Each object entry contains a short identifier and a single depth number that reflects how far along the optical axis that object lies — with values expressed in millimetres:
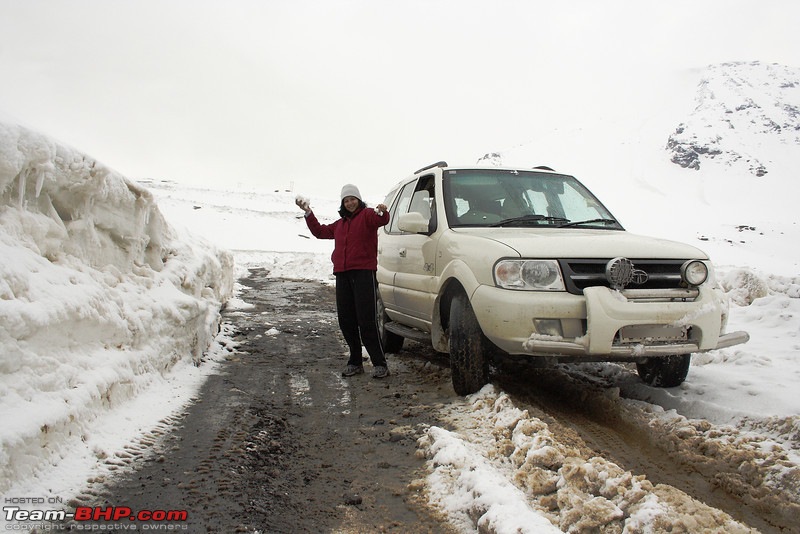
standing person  5258
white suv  3508
